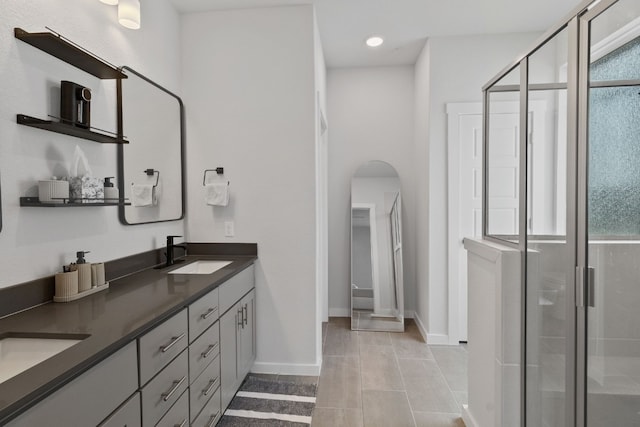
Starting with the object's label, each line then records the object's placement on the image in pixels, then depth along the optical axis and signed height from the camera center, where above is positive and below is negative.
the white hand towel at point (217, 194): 2.63 +0.09
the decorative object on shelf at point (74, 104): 1.58 +0.47
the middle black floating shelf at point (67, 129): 1.43 +0.34
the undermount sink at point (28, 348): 1.12 -0.46
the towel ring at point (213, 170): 2.72 +0.27
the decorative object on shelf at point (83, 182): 1.61 +0.11
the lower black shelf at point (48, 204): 1.44 +0.01
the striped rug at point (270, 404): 2.12 -1.29
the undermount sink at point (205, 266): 2.52 -0.44
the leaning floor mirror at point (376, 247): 3.82 -0.46
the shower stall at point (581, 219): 1.10 -0.05
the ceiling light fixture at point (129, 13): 1.85 +1.03
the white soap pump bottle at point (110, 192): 1.79 +0.07
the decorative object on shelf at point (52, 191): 1.47 +0.07
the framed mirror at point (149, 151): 2.11 +0.36
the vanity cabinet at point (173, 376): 0.96 -0.64
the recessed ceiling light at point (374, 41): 3.31 +1.57
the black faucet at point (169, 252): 2.40 -0.32
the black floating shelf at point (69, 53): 1.44 +0.69
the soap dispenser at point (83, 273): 1.62 -0.31
